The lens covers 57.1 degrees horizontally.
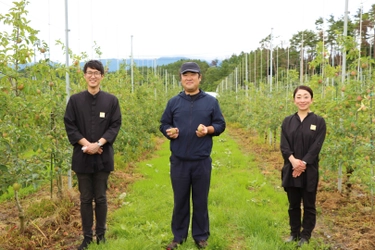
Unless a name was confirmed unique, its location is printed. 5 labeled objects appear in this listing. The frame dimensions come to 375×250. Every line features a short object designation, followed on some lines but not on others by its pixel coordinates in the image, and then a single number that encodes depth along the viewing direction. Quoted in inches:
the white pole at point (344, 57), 223.7
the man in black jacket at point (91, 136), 137.6
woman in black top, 141.6
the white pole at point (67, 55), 210.7
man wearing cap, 138.9
